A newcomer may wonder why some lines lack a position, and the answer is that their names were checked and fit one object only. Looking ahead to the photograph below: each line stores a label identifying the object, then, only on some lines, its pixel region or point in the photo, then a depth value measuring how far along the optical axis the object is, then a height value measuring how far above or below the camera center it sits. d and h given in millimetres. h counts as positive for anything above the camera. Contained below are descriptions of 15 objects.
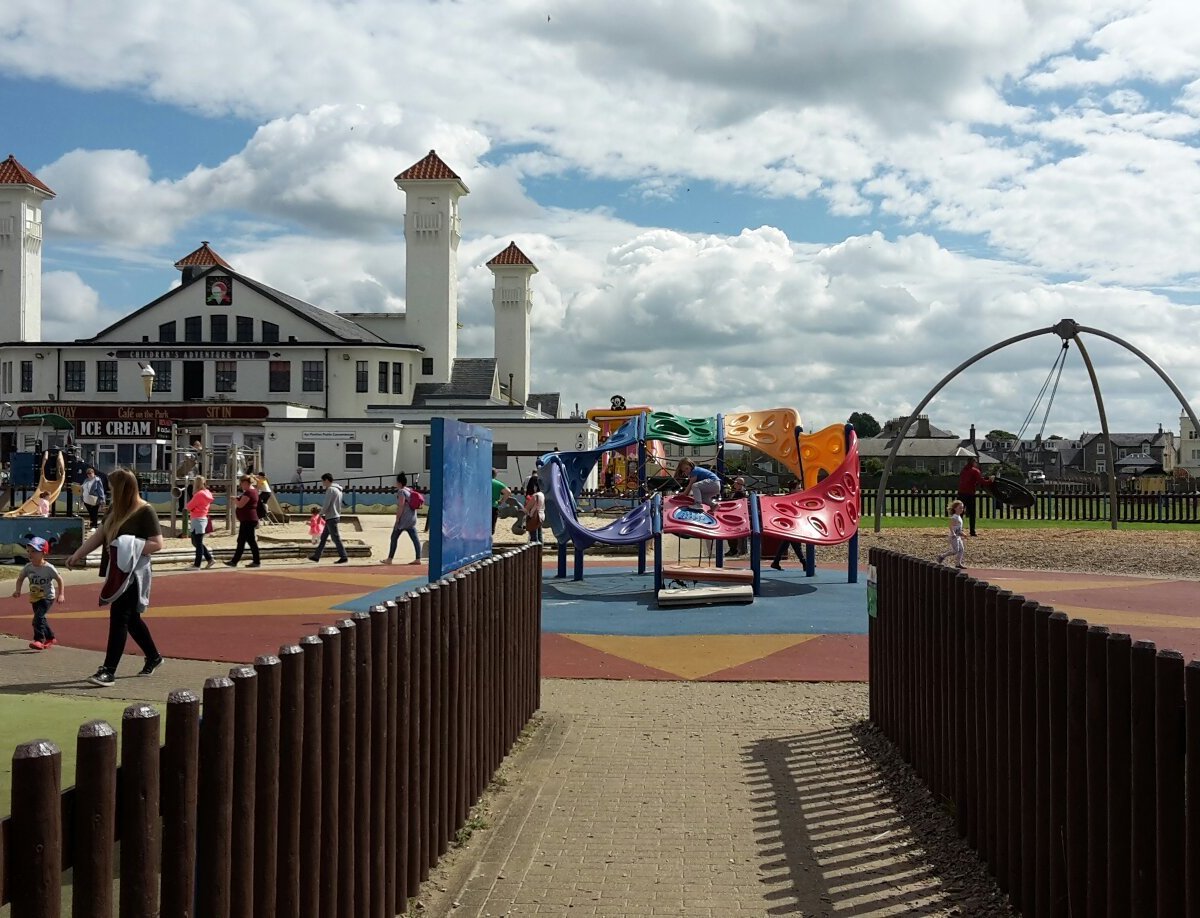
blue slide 18953 -733
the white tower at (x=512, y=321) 79312 +9849
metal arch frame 32062 +3034
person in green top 27359 -512
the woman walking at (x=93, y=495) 30859 -625
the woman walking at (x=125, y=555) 10133 -708
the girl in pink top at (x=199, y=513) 21562 -757
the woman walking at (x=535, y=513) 24594 -849
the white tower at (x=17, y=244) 64438 +12058
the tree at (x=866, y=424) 165625 +6733
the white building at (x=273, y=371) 55000 +5277
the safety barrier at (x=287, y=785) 2812 -952
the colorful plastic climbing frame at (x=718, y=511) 18281 -625
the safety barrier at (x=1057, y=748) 3740 -1087
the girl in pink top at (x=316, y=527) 27484 -1285
